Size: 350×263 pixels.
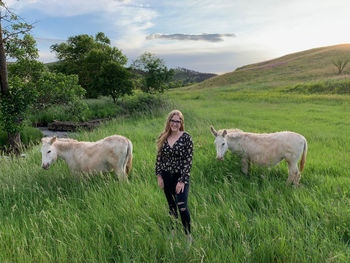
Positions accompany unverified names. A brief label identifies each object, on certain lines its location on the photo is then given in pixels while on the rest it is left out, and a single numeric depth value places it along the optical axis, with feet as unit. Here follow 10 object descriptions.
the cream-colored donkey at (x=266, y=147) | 16.46
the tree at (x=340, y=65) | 153.34
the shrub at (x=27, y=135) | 37.93
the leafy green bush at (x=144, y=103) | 62.39
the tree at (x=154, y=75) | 84.99
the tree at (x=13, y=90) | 30.48
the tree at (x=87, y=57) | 105.40
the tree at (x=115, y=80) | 84.53
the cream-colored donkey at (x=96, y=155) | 17.37
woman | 11.38
